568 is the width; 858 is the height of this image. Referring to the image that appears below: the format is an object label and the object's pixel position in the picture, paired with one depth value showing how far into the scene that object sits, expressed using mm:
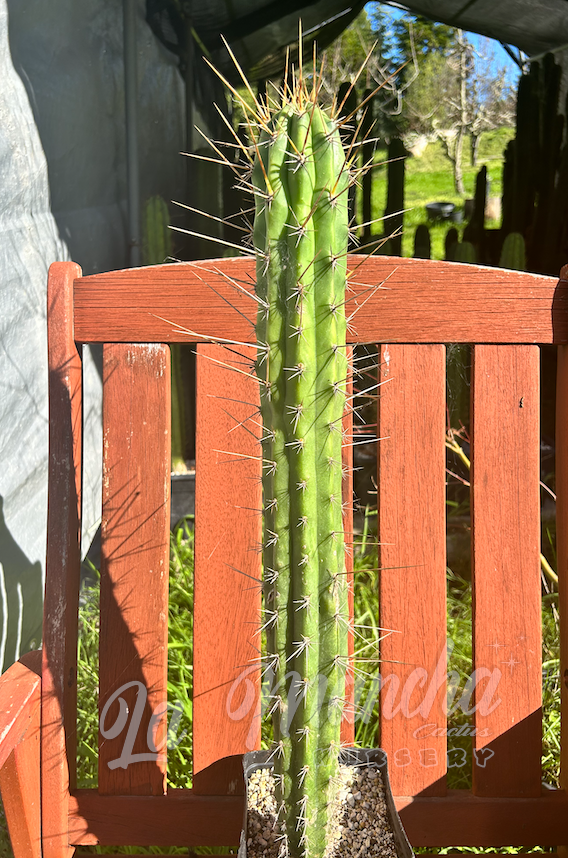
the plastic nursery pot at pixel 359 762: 753
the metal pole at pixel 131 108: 2002
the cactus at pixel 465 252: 2273
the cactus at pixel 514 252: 2221
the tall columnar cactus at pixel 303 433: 591
